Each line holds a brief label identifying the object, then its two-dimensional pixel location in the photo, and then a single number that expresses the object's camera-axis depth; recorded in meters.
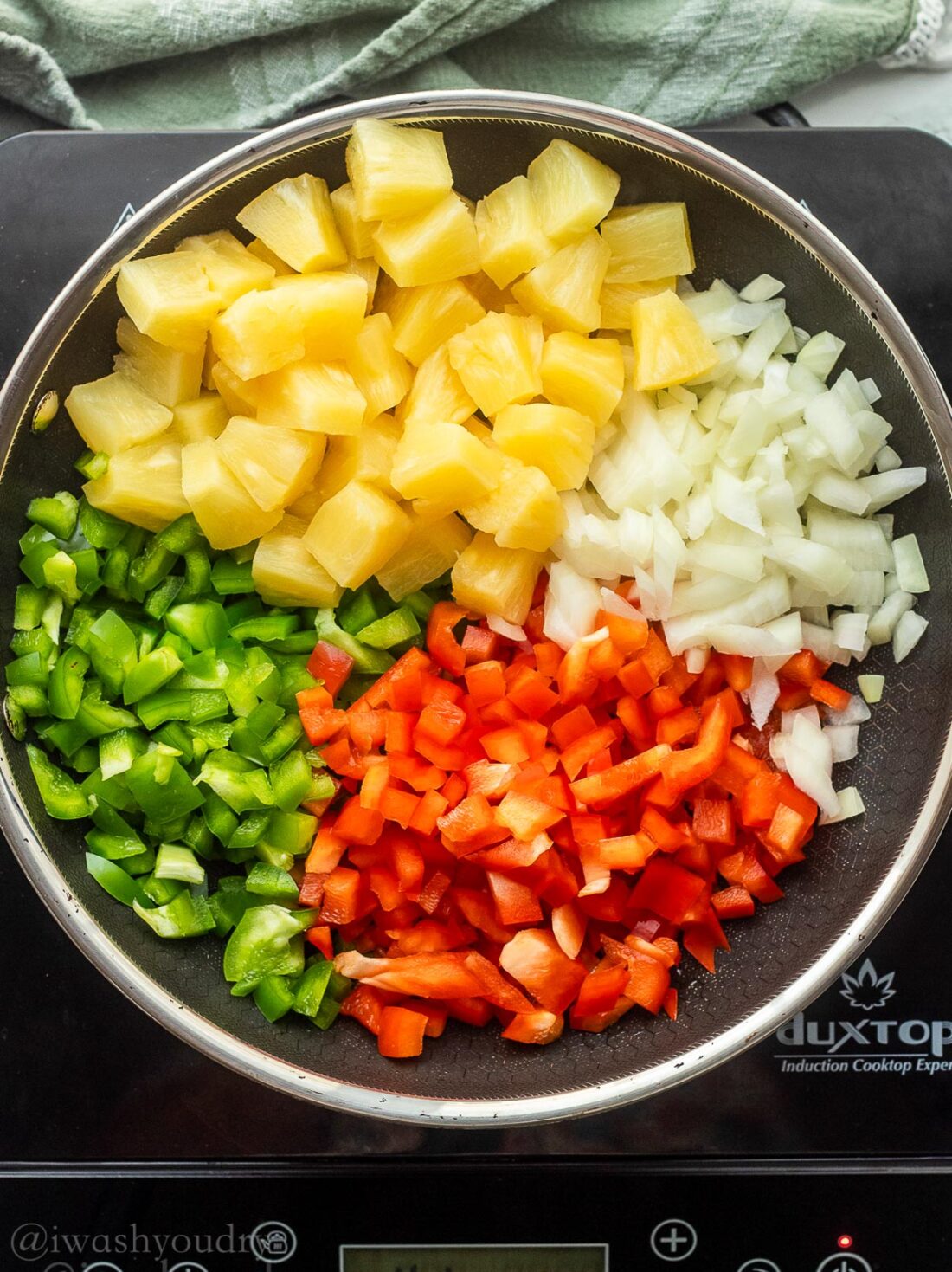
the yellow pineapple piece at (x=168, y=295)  0.40
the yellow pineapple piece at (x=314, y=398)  0.41
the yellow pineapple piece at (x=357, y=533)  0.42
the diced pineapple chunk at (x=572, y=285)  0.42
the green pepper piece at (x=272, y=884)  0.43
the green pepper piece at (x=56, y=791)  0.42
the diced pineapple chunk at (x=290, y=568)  0.43
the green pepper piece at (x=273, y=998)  0.43
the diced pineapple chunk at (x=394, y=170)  0.40
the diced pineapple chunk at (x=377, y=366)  0.43
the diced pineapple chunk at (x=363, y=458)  0.43
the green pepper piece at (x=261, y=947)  0.43
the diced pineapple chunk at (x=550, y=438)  0.42
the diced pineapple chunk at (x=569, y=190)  0.41
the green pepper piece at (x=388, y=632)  0.44
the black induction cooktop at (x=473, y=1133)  0.45
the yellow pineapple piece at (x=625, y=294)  0.43
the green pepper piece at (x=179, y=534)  0.44
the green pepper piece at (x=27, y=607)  0.43
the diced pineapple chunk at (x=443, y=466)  0.41
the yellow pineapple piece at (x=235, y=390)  0.42
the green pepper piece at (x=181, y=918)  0.43
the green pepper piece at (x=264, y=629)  0.44
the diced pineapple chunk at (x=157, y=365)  0.42
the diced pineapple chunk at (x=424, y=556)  0.44
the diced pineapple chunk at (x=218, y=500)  0.42
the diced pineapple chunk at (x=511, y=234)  0.42
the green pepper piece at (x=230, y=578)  0.44
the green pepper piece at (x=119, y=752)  0.43
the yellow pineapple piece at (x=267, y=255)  0.42
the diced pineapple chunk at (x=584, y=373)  0.42
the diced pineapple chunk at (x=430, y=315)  0.43
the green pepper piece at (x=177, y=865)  0.43
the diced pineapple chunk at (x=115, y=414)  0.42
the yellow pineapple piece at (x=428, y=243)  0.41
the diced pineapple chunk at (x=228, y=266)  0.41
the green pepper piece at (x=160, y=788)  0.42
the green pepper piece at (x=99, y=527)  0.43
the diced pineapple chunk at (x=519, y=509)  0.42
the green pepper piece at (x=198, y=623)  0.44
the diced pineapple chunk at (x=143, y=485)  0.42
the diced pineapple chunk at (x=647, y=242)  0.42
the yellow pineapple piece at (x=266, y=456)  0.42
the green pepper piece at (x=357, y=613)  0.45
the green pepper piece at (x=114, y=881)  0.43
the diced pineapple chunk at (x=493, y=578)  0.44
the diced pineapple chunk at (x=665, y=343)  0.42
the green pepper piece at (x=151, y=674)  0.43
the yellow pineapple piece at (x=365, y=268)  0.43
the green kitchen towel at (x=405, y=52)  0.48
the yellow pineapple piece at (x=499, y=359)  0.42
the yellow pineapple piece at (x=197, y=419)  0.43
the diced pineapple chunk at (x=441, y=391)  0.43
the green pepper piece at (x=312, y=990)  0.43
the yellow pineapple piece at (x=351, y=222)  0.42
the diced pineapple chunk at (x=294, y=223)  0.41
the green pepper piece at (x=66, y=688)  0.42
